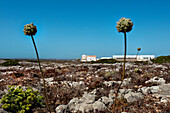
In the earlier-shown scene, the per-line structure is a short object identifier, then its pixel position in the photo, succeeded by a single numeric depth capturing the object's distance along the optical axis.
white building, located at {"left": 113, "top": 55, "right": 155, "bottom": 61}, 44.52
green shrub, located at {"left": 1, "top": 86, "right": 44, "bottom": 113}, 3.54
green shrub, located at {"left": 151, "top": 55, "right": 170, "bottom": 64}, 19.55
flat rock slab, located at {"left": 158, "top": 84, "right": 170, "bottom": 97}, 4.54
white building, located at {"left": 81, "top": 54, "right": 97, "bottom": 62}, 54.53
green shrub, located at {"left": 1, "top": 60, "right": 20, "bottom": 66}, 16.08
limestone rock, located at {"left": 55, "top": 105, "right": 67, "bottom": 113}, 3.61
